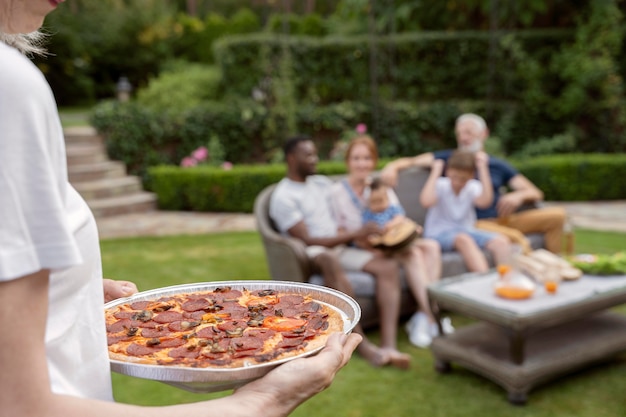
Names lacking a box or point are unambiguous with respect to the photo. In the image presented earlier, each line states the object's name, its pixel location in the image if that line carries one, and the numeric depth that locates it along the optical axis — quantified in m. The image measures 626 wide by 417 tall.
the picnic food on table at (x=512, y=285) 3.72
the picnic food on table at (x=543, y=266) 3.98
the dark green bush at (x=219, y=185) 9.14
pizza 1.11
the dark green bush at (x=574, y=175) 9.54
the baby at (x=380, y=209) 4.62
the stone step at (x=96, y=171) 9.52
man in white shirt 4.16
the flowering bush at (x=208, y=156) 9.92
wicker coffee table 3.49
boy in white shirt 4.90
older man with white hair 5.42
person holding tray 0.71
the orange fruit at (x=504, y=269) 3.87
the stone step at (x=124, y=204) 8.92
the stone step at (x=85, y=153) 9.76
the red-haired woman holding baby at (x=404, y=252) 4.45
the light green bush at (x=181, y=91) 12.20
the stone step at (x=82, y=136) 10.19
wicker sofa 4.24
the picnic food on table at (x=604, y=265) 4.10
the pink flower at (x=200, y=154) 9.89
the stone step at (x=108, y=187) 9.23
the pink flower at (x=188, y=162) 9.88
